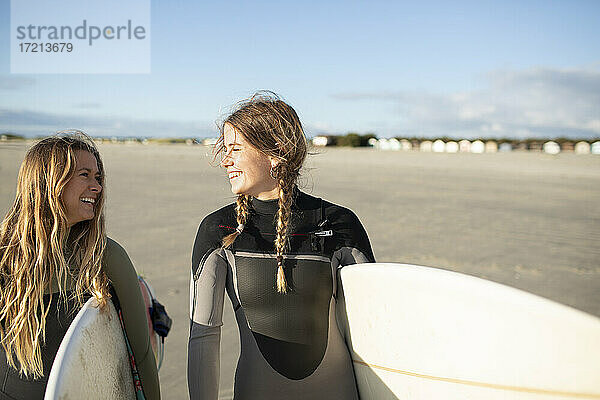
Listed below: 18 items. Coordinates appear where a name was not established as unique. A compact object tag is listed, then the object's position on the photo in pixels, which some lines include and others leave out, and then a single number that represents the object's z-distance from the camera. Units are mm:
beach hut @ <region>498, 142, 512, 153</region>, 46375
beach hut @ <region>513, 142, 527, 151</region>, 46419
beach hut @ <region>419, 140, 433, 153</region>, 50500
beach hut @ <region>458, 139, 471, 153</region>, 47794
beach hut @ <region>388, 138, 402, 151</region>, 49662
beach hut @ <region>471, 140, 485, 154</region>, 46350
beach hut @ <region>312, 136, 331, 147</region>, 54394
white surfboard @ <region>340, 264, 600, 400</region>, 1674
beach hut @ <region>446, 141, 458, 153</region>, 48500
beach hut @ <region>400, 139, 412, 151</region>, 49338
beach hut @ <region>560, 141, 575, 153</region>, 42688
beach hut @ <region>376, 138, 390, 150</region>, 51297
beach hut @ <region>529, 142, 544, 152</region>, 44356
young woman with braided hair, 1903
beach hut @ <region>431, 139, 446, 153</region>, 48688
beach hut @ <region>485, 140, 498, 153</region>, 46844
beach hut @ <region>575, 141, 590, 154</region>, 39969
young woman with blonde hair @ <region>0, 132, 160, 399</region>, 1722
